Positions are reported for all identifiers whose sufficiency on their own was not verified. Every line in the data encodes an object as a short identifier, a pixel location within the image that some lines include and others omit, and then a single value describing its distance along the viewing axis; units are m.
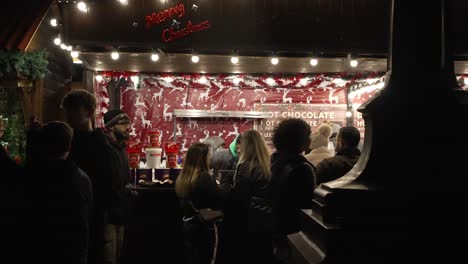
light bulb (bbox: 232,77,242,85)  8.27
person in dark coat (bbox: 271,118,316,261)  3.07
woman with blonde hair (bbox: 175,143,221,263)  4.66
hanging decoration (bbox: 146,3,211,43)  6.56
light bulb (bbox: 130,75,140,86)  8.06
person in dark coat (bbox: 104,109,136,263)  3.77
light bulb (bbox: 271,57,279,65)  6.80
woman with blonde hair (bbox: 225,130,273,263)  3.90
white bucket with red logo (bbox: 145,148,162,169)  5.70
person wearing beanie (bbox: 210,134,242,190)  6.61
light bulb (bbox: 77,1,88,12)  6.43
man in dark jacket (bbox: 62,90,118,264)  3.14
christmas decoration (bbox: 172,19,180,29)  6.57
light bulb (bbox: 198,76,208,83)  8.22
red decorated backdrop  8.20
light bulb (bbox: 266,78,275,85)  8.29
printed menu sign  8.41
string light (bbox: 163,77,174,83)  8.20
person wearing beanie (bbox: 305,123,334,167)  5.07
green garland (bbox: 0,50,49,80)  7.61
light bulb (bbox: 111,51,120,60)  6.52
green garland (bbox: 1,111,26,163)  7.84
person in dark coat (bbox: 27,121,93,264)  2.59
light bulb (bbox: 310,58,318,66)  6.90
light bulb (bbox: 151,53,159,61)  6.72
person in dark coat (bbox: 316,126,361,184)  4.07
